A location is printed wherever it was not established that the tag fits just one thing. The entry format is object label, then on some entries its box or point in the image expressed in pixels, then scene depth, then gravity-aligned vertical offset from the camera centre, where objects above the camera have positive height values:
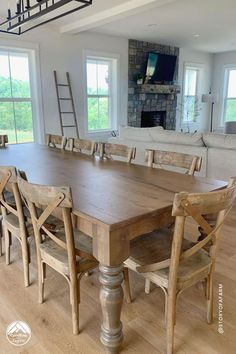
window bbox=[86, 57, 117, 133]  6.25 +0.26
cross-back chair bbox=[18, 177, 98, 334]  1.39 -0.79
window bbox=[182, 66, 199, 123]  8.41 +0.30
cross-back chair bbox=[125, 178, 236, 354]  1.25 -0.80
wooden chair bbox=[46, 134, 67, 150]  3.54 -0.43
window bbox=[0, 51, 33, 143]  5.02 +0.15
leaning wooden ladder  5.64 -0.10
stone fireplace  6.77 +0.28
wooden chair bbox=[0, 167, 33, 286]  1.86 -0.83
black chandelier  2.26 +0.79
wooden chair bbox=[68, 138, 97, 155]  3.01 -0.41
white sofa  3.38 -0.48
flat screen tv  6.95 +0.93
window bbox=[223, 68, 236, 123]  8.70 +0.31
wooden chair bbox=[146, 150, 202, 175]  2.09 -0.40
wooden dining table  1.30 -0.48
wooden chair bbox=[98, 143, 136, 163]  2.55 -0.40
